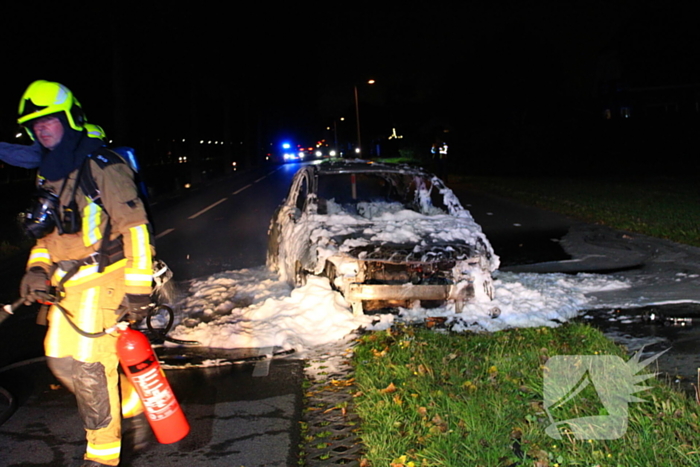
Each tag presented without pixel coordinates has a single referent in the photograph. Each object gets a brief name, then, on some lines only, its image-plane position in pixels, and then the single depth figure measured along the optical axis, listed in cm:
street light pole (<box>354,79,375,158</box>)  4687
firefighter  343
